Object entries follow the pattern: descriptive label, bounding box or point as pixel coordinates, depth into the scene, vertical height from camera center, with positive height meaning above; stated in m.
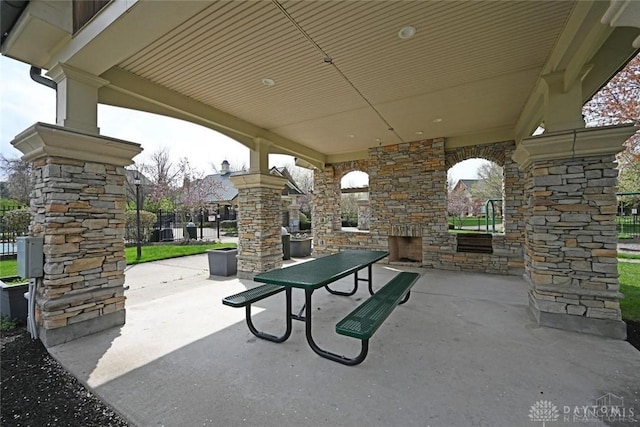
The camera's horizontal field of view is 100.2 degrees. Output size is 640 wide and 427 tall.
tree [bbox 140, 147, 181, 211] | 14.63 +2.05
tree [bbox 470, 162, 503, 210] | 18.27 +2.15
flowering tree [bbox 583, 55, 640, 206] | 5.66 +2.42
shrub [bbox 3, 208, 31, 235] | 8.51 +0.01
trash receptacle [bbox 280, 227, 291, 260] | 8.58 -0.94
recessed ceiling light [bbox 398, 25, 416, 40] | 2.82 +1.96
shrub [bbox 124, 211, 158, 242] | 11.62 -0.23
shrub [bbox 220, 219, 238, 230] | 20.08 -0.55
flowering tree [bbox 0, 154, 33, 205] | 14.33 +2.49
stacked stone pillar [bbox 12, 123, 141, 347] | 2.93 -0.06
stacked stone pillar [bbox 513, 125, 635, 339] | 3.08 -0.20
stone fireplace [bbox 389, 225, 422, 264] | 7.40 -0.92
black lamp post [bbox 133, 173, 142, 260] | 9.02 -0.20
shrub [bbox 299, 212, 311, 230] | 18.05 -0.45
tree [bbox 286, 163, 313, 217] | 22.69 +3.42
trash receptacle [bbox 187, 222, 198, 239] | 13.41 -0.59
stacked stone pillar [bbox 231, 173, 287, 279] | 5.98 -0.15
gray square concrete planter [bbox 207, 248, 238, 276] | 6.32 -1.06
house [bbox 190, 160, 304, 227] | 15.11 +1.51
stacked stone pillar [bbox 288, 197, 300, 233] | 16.59 -0.09
